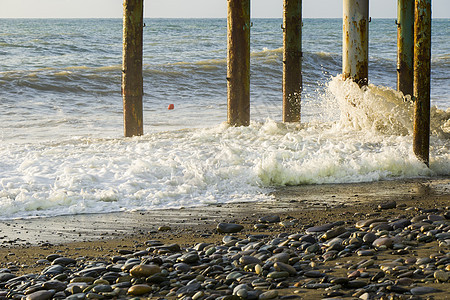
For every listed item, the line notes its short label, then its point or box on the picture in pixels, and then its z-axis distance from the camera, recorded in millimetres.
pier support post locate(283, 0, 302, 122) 19297
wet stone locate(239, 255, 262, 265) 8234
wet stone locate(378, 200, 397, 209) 11555
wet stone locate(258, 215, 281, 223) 10927
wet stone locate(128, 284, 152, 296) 7508
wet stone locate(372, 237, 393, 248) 8719
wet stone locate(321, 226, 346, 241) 9422
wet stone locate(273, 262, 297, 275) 7816
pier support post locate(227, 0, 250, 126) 17812
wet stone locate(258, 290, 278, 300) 7066
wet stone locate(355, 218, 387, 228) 10078
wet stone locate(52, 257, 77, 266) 8819
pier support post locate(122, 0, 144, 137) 17406
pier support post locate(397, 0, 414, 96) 19219
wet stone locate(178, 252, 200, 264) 8508
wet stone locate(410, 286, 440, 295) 6852
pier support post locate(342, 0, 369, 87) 17187
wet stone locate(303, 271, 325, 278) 7687
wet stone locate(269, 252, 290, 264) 8219
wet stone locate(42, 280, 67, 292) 7714
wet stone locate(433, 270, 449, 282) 7164
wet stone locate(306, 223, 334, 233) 10008
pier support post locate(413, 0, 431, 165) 13729
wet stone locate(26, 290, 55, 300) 7449
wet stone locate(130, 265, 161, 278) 7973
